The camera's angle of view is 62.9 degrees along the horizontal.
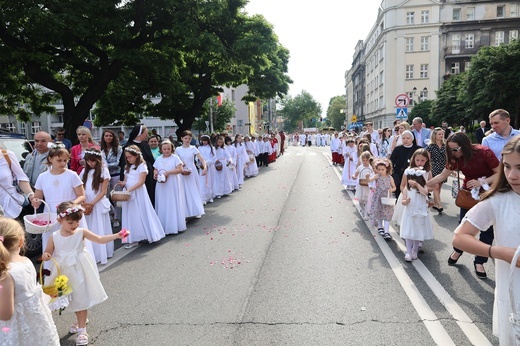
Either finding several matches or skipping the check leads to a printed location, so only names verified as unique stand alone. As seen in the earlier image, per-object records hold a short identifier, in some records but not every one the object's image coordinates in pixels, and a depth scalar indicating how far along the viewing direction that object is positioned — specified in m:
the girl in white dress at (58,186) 5.25
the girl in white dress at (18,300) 2.59
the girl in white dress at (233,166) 15.22
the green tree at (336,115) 135.38
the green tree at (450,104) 42.78
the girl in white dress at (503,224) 2.46
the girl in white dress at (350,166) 14.38
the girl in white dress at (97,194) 6.09
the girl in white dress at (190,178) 9.48
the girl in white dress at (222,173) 13.81
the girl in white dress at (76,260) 3.94
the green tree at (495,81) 34.69
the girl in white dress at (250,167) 20.58
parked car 6.75
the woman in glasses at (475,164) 5.36
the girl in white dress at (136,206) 7.25
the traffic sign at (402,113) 18.39
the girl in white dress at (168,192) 8.31
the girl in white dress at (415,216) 6.10
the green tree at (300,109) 137.00
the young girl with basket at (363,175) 9.05
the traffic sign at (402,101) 18.37
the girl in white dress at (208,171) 12.57
